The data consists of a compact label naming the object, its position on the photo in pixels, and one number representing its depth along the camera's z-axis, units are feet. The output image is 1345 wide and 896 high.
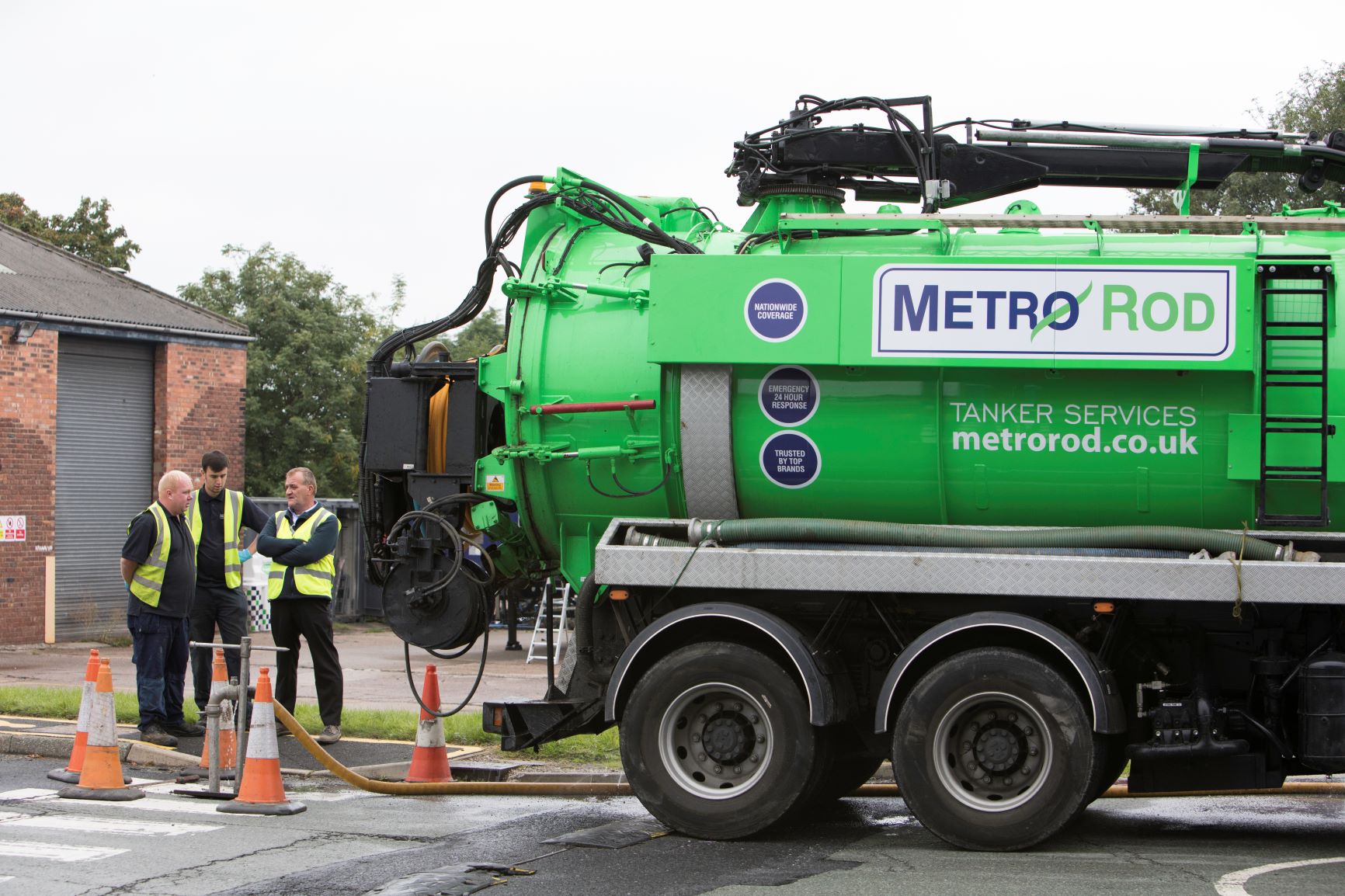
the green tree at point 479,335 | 137.54
